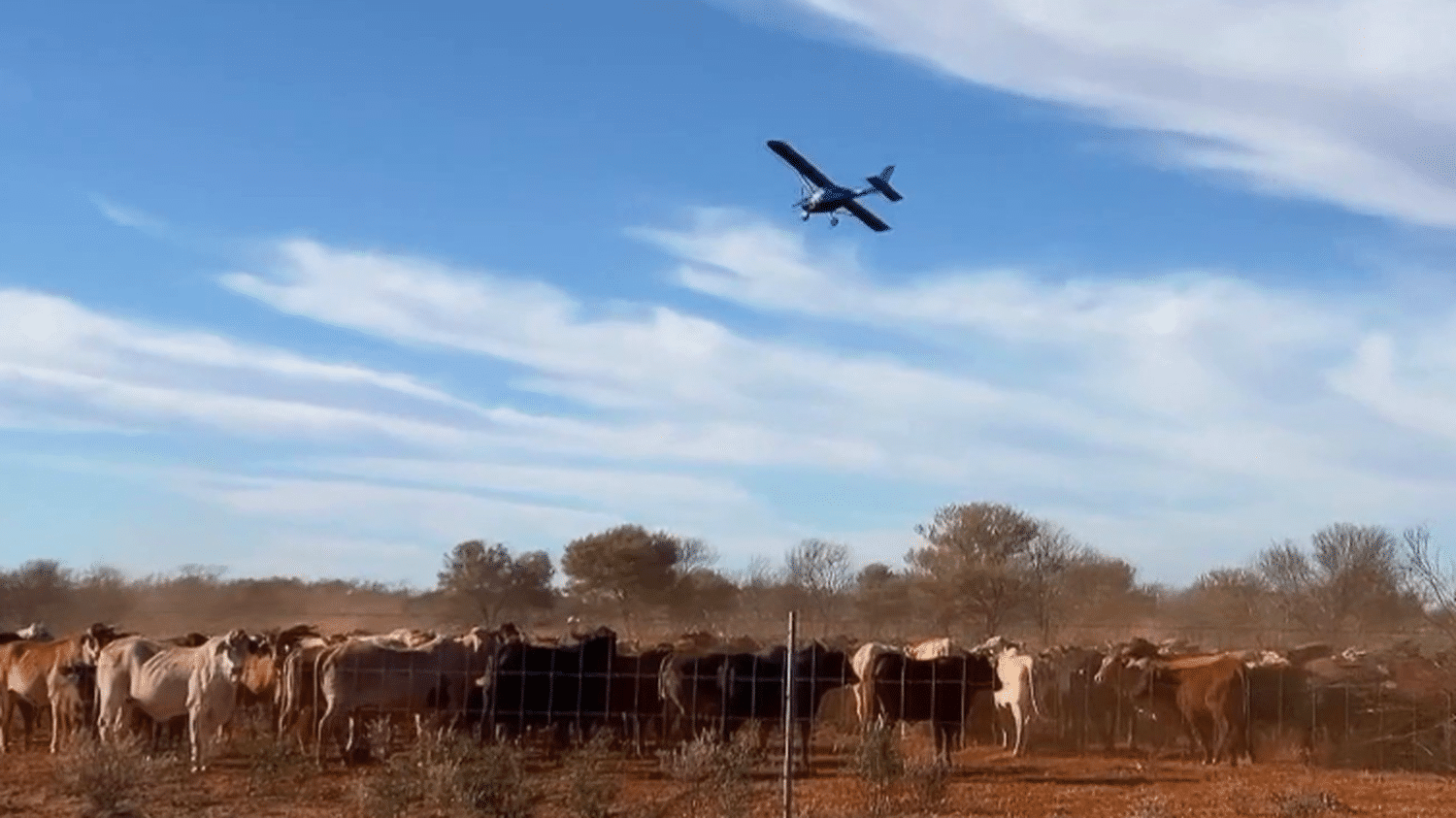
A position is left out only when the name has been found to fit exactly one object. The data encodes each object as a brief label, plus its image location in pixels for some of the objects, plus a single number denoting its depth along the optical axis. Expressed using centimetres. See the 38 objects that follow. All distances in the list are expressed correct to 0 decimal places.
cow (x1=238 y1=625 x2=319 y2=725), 2405
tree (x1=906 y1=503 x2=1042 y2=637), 5834
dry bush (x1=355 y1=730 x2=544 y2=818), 1522
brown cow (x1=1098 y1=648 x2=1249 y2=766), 2473
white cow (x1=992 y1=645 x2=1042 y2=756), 2556
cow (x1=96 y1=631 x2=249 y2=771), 2150
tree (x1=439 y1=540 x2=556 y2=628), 6756
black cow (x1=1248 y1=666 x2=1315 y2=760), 2530
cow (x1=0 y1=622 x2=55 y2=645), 2881
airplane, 3138
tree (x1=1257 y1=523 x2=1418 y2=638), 5856
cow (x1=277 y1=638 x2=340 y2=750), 2288
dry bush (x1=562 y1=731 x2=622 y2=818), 1553
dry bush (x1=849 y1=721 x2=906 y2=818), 1703
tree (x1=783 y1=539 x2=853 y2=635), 6831
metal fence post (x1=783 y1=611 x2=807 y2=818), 1295
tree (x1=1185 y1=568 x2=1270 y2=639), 6594
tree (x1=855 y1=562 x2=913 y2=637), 6288
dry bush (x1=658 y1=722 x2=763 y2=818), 1546
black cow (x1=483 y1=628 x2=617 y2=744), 2269
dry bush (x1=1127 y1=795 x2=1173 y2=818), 1639
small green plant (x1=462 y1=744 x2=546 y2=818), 1520
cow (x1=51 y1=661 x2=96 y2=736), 2339
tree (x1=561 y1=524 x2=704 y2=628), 6381
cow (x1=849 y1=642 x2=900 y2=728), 2472
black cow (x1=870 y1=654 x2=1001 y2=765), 2389
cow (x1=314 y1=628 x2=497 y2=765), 2191
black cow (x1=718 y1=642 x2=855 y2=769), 2312
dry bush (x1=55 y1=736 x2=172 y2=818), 1547
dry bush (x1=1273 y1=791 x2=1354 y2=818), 1761
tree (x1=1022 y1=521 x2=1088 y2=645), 5978
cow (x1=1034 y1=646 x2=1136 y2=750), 2741
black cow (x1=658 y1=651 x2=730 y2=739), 2342
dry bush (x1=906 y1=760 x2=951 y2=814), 1759
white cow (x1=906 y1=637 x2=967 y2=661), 2794
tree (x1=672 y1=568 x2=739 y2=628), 6525
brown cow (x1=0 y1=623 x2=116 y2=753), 2416
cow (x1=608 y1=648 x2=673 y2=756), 2431
